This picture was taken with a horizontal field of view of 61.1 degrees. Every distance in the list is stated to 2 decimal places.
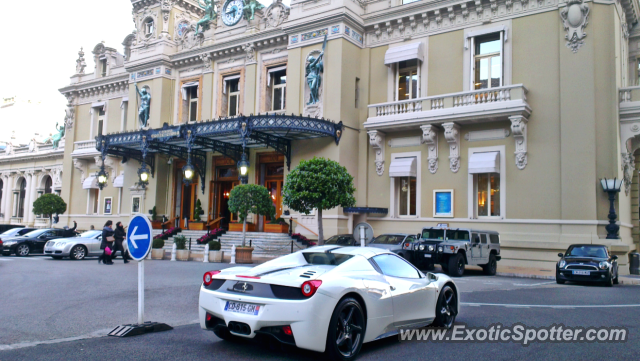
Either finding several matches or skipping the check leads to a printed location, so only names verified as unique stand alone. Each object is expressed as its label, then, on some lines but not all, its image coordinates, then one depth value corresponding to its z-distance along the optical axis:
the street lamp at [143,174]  30.55
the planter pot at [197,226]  29.50
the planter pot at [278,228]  26.36
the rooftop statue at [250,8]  29.75
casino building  21.23
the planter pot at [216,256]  22.55
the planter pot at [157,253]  23.92
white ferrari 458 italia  5.91
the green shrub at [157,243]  24.81
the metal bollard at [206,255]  22.05
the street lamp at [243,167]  24.56
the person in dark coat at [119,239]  20.41
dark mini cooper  16.12
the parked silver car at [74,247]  22.23
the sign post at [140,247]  7.64
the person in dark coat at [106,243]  19.30
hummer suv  17.38
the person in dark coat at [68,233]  26.30
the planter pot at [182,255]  23.42
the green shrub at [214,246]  23.27
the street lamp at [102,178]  30.89
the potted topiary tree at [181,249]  23.44
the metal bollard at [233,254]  21.21
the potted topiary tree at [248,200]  22.70
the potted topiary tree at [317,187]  20.78
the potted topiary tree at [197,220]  29.53
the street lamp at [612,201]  19.83
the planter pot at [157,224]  31.52
